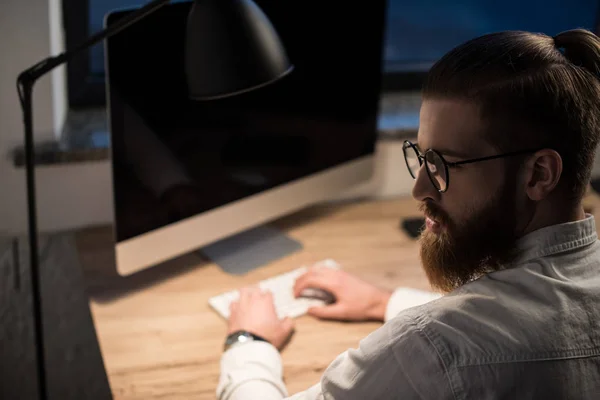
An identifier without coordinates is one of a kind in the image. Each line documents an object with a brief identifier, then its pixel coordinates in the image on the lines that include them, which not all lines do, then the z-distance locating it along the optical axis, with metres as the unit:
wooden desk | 1.30
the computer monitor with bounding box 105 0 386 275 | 1.37
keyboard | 1.47
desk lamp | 1.12
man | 0.93
